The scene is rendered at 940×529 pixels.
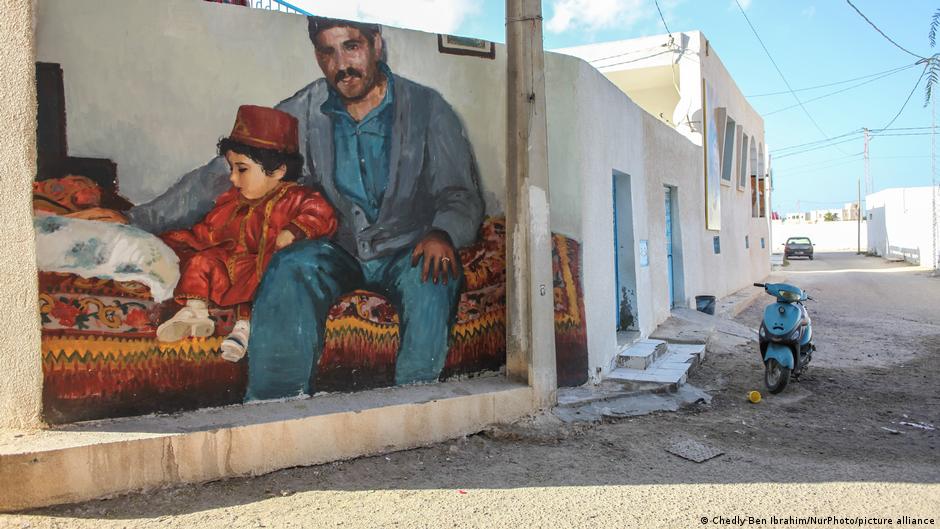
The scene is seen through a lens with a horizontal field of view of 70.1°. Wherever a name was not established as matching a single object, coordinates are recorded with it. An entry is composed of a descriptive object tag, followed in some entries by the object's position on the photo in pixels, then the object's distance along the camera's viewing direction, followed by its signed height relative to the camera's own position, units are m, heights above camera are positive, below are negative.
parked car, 37.44 -0.18
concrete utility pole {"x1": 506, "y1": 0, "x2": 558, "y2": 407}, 5.48 +0.35
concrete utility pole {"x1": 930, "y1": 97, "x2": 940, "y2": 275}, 24.52 -0.42
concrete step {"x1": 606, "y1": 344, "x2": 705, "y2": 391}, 6.36 -1.26
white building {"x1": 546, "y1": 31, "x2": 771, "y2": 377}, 6.19 +1.03
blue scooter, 6.55 -0.92
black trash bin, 11.84 -1.00
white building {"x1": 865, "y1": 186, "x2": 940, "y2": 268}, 28.31 +0.87
